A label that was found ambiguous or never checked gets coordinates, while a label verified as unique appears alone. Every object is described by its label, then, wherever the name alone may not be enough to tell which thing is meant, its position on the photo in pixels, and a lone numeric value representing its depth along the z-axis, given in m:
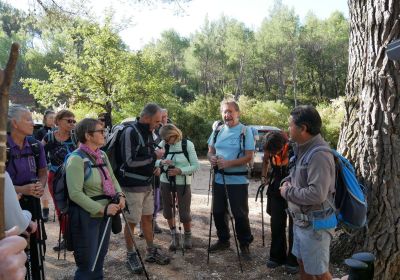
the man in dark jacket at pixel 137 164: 4.07
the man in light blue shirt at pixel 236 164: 4.54
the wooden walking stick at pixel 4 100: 0.90
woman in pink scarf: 3.13
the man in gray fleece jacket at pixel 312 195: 2.68
